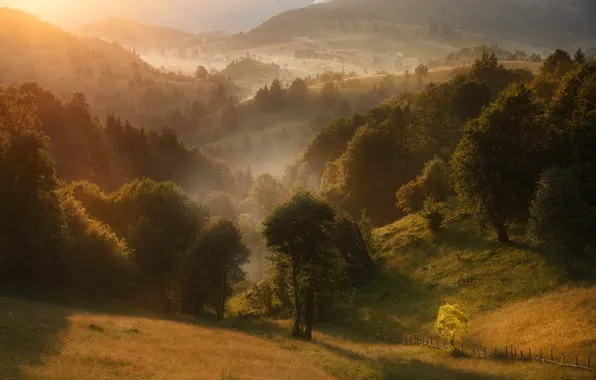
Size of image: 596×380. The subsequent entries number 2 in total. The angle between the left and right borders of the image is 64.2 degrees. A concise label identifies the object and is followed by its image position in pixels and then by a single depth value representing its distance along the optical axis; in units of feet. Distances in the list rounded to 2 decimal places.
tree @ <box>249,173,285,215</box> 441.27
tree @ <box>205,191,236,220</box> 415.23
